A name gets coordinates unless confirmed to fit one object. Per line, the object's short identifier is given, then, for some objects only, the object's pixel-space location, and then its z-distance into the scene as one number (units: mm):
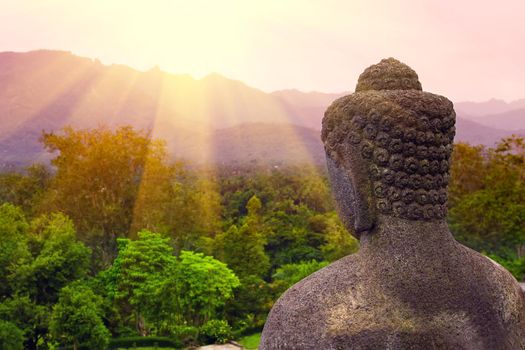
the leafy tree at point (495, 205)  34094
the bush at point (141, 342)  23625
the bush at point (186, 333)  22984
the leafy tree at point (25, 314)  20234
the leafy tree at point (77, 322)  19578
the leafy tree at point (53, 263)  21547
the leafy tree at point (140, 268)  23656
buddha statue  3607
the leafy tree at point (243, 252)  26531
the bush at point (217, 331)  22984
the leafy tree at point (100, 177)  33906
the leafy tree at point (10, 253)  21516
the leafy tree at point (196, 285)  22734
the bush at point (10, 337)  17922
